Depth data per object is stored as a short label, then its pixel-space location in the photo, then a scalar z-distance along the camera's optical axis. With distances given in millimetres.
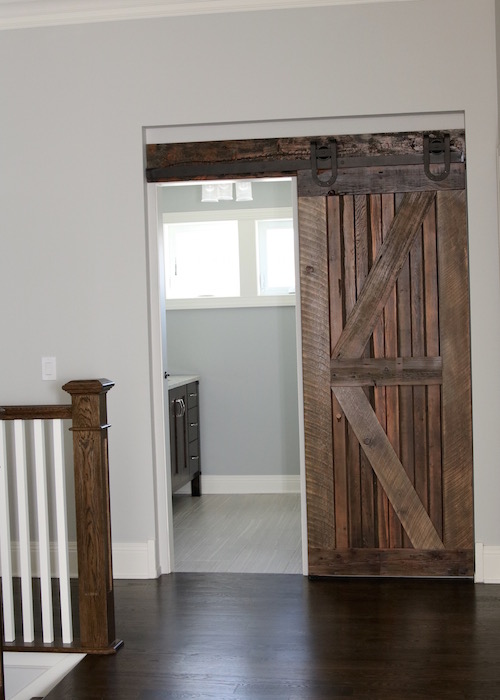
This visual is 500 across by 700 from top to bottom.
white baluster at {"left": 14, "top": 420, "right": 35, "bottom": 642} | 3506
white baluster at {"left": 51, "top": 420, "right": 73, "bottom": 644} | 3451
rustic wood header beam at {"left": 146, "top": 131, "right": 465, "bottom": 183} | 4312
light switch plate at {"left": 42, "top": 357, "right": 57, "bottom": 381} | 4562
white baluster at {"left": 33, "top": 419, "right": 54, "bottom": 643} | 3482
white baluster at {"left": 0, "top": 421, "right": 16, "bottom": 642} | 3471
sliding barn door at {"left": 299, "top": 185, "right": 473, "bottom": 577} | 4289
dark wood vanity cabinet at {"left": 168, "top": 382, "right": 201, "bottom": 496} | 5973
